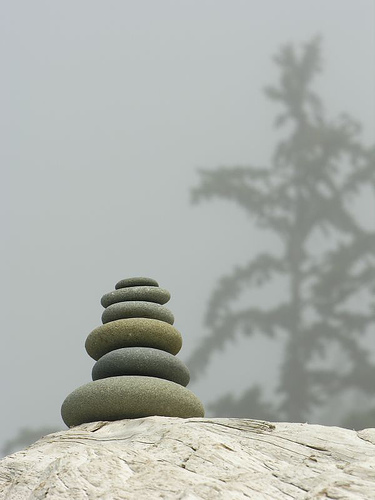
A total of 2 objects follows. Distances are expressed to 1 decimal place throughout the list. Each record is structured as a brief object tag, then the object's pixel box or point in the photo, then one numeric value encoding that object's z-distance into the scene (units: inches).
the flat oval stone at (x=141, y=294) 394.9
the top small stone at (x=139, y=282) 408.8
